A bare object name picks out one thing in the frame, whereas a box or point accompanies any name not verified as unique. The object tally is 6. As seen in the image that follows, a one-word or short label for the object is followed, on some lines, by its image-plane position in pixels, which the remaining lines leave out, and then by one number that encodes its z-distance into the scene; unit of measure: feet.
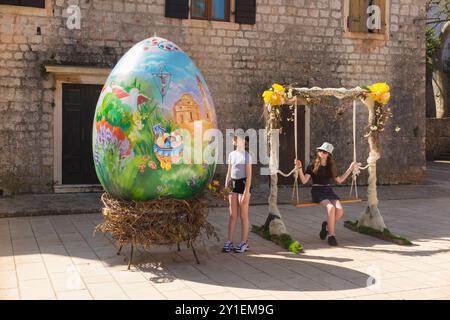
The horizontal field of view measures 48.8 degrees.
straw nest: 18.01
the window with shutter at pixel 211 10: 41.45
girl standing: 21.18
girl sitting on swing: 23.47
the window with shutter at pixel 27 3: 36.04
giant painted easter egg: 17.74
